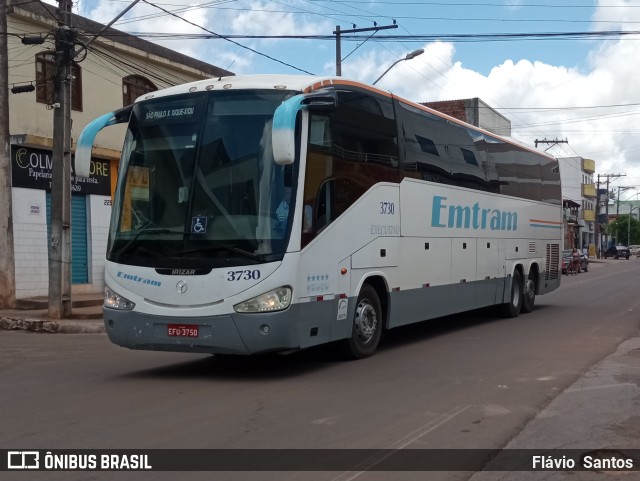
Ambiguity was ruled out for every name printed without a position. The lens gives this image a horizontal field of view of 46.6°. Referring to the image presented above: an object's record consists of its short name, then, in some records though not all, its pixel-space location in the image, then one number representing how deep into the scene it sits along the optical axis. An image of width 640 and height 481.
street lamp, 23.34
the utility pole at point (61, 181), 16.05
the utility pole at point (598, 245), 78.93
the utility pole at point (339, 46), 24.22
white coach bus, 8.48
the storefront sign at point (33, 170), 19.11
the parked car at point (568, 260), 41.06
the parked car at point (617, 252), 81.02
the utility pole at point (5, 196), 17.39
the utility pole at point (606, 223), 91.44
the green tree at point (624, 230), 122.38
